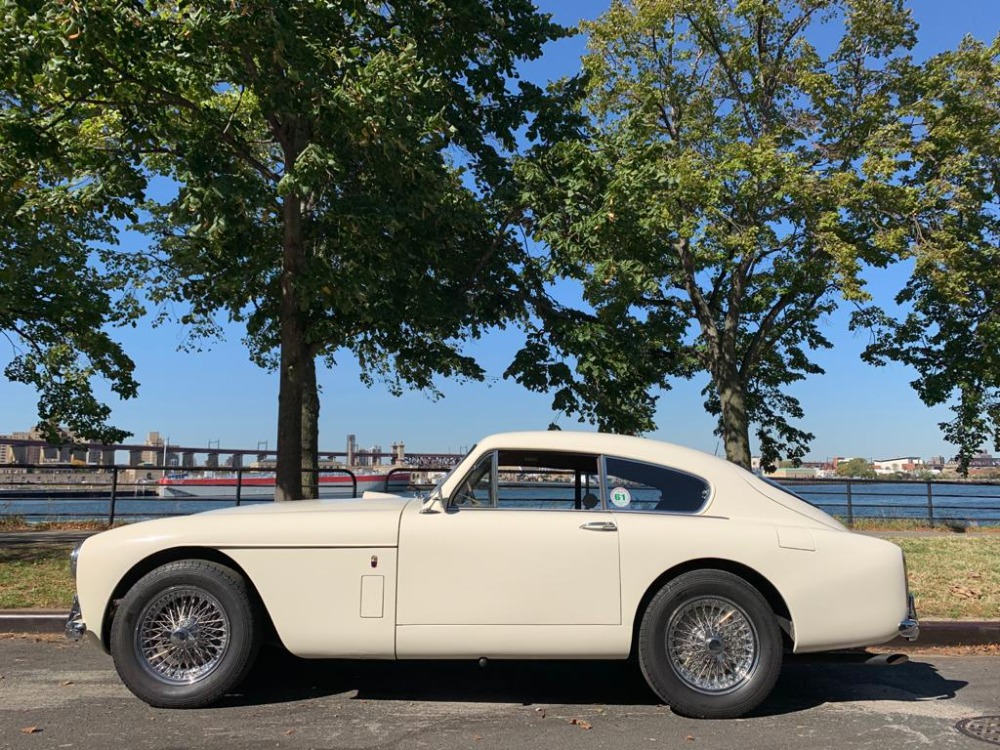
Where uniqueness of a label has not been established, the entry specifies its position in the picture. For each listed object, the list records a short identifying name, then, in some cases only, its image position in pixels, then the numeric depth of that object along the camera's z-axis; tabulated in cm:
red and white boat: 1436
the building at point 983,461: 1994
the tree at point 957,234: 1551
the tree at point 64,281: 884
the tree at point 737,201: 1122
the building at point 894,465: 5960
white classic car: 417
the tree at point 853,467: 3920
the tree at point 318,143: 746
